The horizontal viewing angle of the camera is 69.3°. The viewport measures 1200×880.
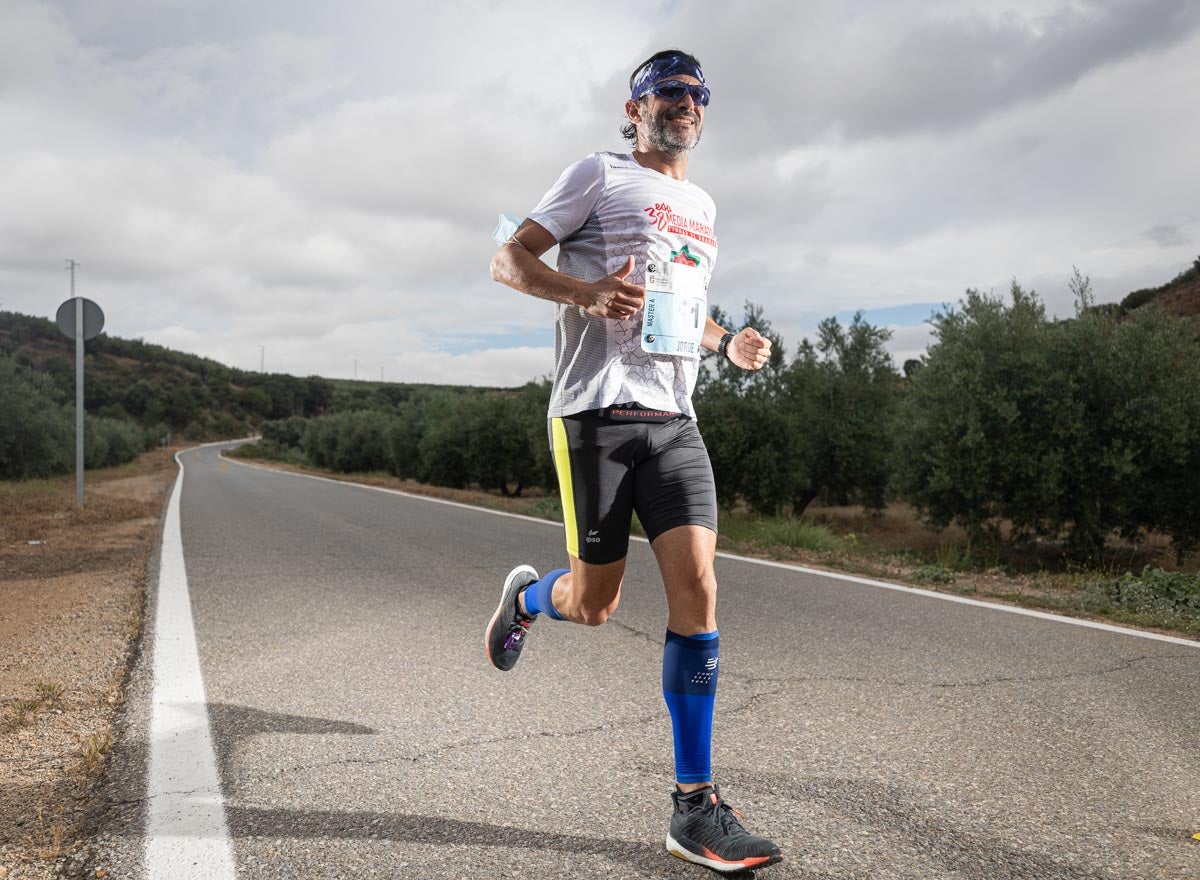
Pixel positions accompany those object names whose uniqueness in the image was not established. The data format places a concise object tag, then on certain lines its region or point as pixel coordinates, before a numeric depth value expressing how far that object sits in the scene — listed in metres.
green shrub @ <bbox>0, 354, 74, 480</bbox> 29.22
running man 2.60
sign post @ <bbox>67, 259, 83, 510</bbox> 13.91
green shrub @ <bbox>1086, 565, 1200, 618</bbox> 6.47
